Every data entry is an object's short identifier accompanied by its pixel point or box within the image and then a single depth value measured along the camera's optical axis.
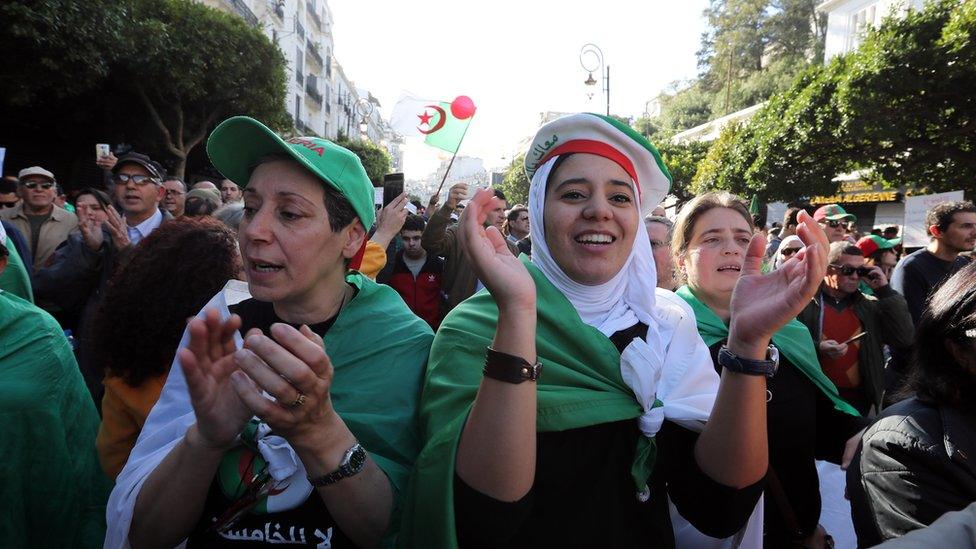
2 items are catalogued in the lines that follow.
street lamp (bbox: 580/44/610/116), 15.32
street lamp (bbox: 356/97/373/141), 81.46
